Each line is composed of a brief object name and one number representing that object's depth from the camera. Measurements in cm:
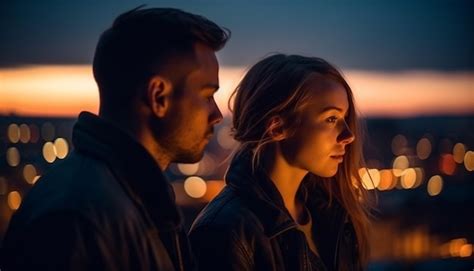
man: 225
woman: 354
